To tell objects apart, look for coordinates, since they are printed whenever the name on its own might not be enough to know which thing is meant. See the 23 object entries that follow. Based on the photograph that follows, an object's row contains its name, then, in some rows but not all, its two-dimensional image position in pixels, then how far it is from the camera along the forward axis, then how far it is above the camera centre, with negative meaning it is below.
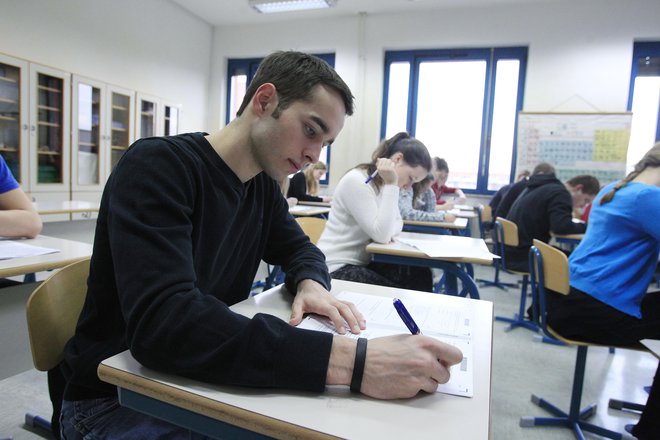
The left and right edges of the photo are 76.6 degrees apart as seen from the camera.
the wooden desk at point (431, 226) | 3.34 -0.29
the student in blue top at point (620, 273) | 1.61 -0.29
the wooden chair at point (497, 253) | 3.26 -0.48
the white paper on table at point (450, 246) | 1.78 -0.27
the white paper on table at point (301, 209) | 4.05 -0.26
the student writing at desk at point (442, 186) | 5.31 +0.07
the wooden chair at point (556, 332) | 1.72 -0.57
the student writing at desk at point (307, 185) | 5.56 -0.04
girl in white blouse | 1.93 -0.16
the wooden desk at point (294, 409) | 0.51 -0.30
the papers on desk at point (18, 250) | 1.34 -0.28
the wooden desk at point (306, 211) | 3.94 -0.27
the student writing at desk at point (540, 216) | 3.22 -0.15
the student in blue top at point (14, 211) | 1.56 -0.17
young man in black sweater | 0.59 -0.19
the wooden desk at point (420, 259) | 1.80 -0.32
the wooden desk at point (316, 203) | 5.17 -0.25
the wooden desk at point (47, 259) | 1.21 -0.29
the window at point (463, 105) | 5.94 +1.27
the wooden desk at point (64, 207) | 2.77 -0.28
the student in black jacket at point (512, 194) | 4.12 +0.01
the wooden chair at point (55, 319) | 0.85 -0.32
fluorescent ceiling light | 5.60 +2.42
